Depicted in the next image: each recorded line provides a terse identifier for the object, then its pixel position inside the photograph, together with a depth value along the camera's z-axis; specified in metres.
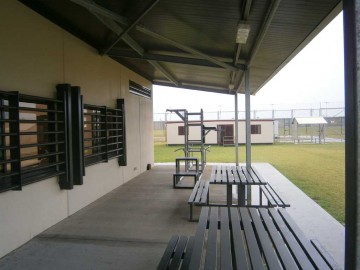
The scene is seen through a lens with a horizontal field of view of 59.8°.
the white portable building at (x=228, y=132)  22.95
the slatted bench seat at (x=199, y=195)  4.21
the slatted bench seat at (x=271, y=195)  3.99
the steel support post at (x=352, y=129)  1.16
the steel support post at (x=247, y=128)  5.70
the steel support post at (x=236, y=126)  10.05
